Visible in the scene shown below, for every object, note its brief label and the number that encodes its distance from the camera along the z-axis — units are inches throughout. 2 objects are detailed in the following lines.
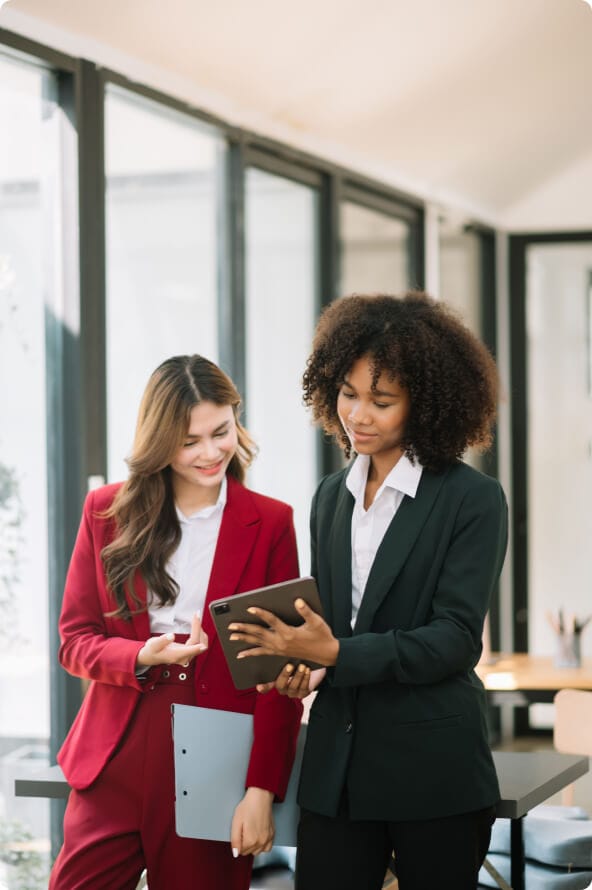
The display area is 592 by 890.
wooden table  176.1
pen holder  189.3
